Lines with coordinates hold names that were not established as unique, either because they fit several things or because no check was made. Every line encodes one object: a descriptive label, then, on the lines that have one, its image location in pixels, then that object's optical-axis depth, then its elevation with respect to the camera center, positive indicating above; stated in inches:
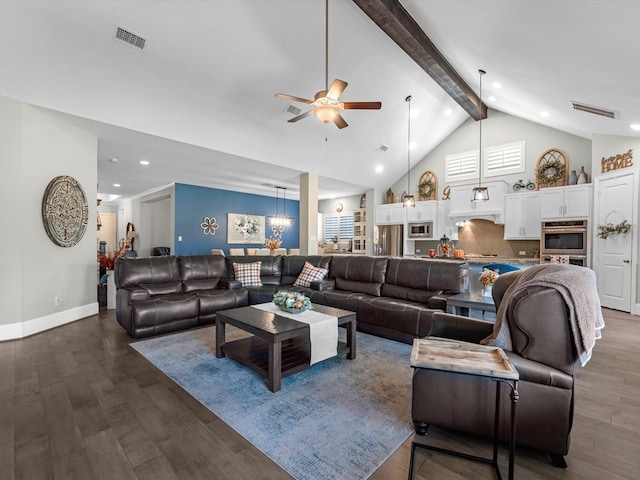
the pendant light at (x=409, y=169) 249.3 +79.8
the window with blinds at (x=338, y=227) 418.3 +14.8
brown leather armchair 60.3 -31.6
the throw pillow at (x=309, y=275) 196.9 -25.3
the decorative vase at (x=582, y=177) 233.0 +48.5
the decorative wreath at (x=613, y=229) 200.7 +7.5
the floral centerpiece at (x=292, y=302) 121.1 -26.8
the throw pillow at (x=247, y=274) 195.9 -24.8
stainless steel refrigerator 345.4 -3.7
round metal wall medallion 160.2 +13.2
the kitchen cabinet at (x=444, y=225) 308.8 +13.8
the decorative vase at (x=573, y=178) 238.8 +49.3
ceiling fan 126.3 +57.4
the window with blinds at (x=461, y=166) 304.7 +75.3
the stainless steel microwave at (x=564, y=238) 225.0 +1.1
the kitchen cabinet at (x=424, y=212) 319.0 +28.2
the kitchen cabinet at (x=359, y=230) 385.7 +9.6
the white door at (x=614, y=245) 200.8 -3.4
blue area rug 65.4 -47.9
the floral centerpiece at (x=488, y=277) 124.5 -16.0
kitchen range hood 271.0 +32.5
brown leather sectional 142.2 -30.3
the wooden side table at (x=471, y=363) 51.2 -22.9
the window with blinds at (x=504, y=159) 276.8 +75.3
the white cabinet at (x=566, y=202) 227.1 +29.2
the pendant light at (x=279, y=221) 395.9 +21.1
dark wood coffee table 94.6 -41.0
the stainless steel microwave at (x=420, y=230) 322.0 +8.7
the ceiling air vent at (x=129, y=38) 131.7 +88.7
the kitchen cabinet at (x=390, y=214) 342.6 +28.1
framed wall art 374.6 +10.7
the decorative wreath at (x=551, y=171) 252.4 +58.2
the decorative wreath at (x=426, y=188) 333.4 +56.1
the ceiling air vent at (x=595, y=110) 173.3 +76.5
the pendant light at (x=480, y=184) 224.2 +50.7
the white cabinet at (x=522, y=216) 253.3 +19.8
